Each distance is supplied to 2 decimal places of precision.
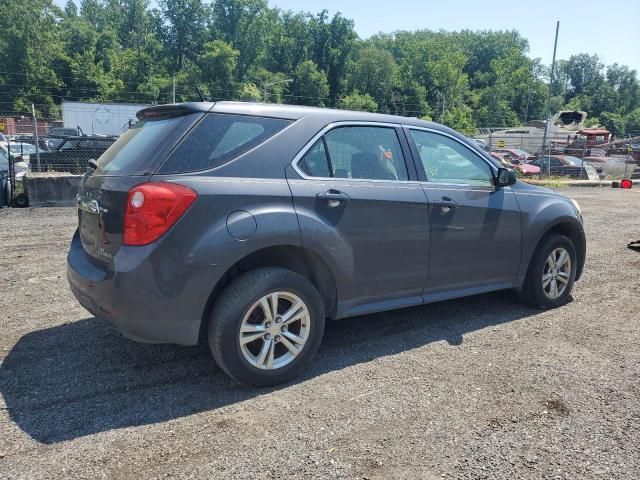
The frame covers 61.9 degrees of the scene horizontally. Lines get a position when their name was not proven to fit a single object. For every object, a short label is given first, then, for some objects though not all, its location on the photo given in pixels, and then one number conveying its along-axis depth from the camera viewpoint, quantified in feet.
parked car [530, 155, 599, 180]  81.00
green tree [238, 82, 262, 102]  205.36
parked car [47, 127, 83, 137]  91.33
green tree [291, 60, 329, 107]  271.28
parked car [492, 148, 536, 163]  99.83
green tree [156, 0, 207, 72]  281.13
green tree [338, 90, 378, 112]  252.62
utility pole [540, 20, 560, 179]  80.86
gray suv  10.08
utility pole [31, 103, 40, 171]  38.55
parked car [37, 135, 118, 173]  42.78
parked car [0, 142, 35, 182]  36.40
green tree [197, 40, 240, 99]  238.27
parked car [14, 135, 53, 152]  46.86
